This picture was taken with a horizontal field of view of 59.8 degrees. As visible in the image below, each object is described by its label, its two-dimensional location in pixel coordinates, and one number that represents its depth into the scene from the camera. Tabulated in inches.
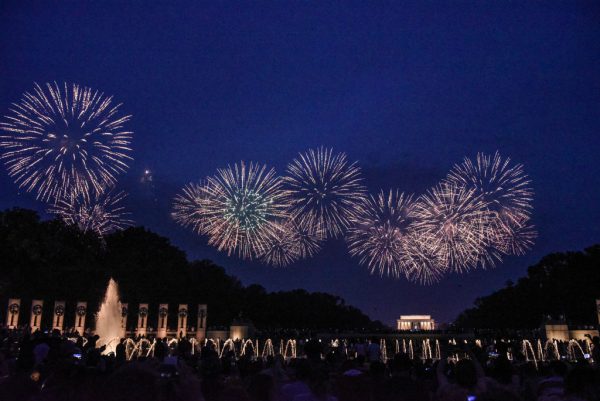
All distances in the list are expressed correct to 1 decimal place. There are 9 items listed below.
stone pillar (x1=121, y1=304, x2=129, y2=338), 2156.3
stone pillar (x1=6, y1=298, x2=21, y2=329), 1946.4
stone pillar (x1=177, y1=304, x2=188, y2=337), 2158.0
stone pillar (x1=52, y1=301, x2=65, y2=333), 2023.9
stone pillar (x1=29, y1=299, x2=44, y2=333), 1967.3
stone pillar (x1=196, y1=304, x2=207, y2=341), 2122.3
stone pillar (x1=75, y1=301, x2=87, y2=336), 2032.0
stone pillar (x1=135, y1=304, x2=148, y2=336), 2139.5
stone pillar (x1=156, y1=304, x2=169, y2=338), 2128.4
